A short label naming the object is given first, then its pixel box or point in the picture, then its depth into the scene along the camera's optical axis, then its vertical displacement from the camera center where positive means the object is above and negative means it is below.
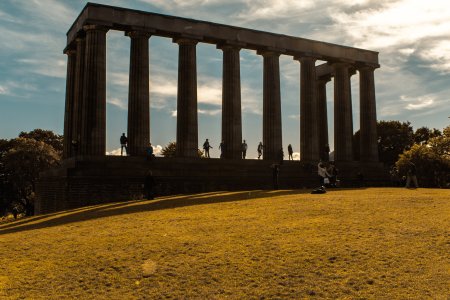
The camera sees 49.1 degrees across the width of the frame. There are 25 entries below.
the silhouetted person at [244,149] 54.22 +3.29
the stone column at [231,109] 52.91 +7.50
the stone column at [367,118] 63.94 +7.73
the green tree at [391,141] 101.88 +7.49
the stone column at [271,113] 55.62 +7.40
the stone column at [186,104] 50.22 +7.73
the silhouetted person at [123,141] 47.34 +3.76
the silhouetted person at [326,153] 60.19 +3.04
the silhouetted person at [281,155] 50.07 +2.32
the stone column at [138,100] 47.56 +7.78
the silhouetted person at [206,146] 51.87 +3.49
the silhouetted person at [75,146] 46.79 +3.33
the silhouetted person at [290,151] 56.65 +3.11
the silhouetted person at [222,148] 53.09 +3.33
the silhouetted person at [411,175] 39.81 +0.12
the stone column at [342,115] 61.97 +7.94
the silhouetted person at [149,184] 33.88 -0.29
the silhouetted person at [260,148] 55.79 +3.45
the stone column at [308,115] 58.66 +7.50
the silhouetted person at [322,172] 33.47 +0.38
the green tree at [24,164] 78.12 +2.76
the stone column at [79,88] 51.06 +9.68
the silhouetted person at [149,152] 43.88 +2.50
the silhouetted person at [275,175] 41.36 +0.28
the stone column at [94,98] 46.41 +7.81
